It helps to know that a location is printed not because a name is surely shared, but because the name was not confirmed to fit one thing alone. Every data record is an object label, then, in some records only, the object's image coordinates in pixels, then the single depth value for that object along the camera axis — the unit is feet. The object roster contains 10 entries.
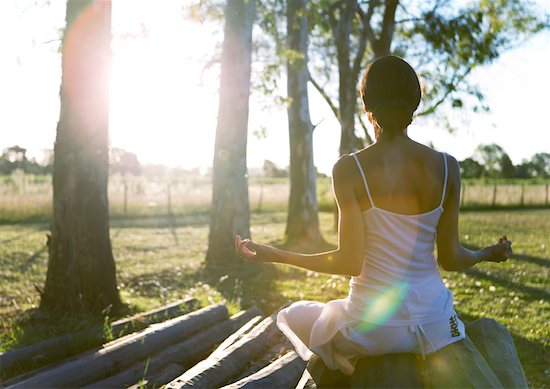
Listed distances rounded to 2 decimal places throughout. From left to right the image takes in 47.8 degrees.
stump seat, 9.13
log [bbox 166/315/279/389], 13.60
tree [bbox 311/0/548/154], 51.57
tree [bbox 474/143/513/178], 280.10
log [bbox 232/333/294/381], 15.72
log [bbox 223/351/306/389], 12.19
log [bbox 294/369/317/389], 10.19
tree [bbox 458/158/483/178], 265.75
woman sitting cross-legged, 9.13
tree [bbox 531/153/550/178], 296.71
